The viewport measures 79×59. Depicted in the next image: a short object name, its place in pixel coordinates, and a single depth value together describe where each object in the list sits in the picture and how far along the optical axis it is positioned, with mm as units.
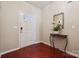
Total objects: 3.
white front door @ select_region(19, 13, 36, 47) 2226
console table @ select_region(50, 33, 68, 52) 1822
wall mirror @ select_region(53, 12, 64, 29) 1938
